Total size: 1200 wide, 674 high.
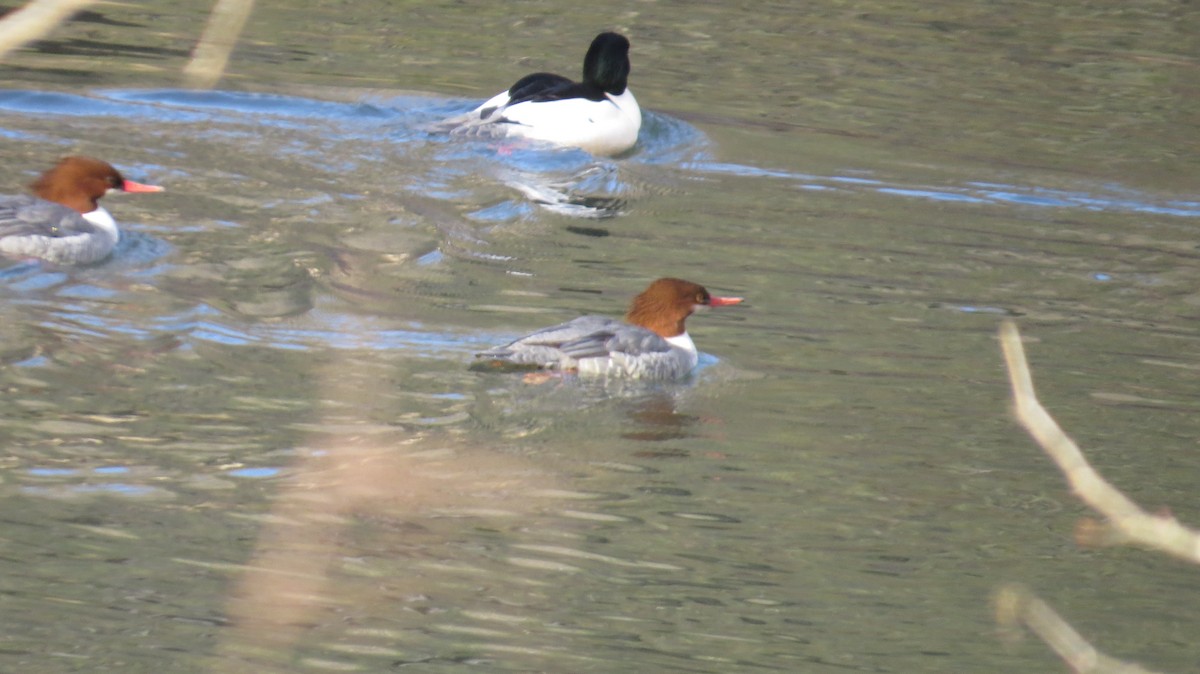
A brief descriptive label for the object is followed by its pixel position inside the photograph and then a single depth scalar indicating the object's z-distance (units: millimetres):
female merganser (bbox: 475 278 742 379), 28246
